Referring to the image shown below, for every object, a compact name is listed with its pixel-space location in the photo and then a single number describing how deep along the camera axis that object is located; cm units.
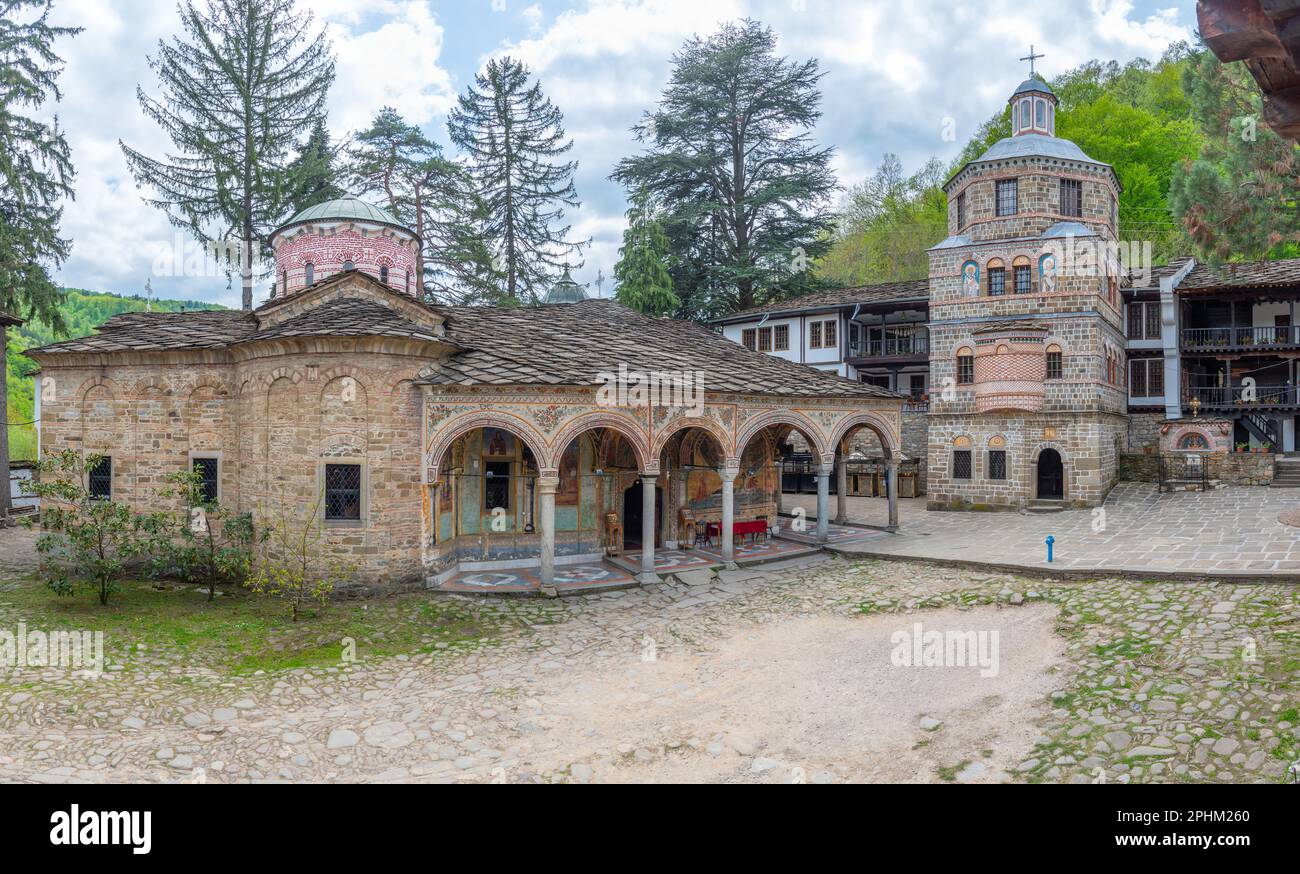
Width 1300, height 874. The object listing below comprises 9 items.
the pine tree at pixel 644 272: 3097
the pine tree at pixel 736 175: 3406
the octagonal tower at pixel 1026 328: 2208
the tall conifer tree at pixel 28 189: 2028
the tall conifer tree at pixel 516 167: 3478
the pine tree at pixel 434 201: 3197
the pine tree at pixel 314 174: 2605
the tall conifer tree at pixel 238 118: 2522
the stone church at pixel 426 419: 1276
